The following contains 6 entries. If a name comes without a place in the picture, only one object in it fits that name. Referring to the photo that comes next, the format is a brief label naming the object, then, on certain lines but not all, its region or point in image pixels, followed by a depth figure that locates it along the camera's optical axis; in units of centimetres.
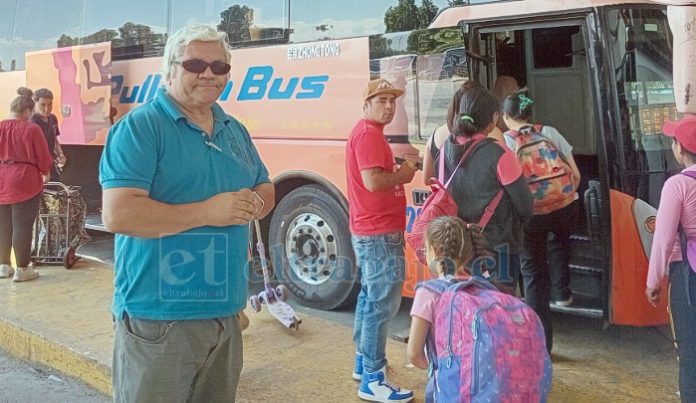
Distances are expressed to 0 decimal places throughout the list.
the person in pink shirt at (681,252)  293
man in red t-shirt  366
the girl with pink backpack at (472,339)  224
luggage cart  714
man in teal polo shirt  220
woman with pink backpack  336
